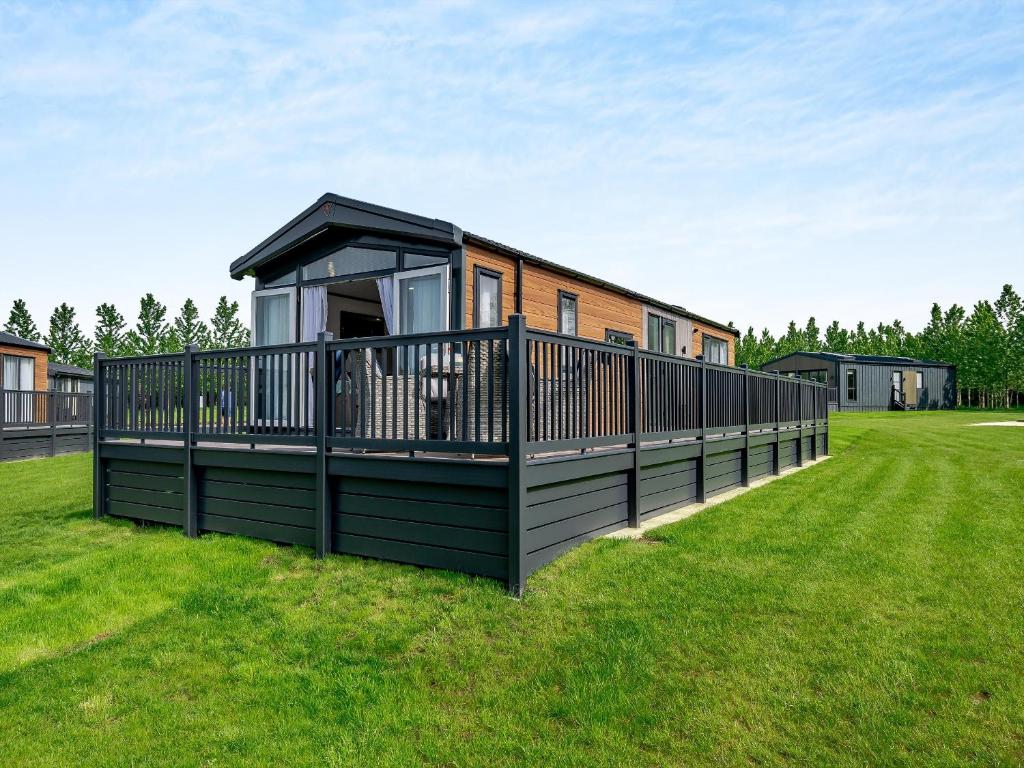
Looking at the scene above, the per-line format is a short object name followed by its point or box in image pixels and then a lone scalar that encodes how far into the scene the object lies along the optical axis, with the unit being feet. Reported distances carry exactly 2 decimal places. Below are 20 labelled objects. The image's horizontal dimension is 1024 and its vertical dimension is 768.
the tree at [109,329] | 176.76
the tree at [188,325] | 182.44
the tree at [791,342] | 179.63
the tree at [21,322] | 179.52
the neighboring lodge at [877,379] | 104.63
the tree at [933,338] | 152.76
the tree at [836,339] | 185.37
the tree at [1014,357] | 126.11
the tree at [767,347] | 167.02
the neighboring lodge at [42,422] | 42.68
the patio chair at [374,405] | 14.66
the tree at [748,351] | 167.51
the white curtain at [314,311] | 27.68
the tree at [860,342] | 177.68
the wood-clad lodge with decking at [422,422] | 13.94
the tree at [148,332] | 173.68
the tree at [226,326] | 202.59
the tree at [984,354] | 128.57
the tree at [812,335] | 192.88
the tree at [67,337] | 171.42
